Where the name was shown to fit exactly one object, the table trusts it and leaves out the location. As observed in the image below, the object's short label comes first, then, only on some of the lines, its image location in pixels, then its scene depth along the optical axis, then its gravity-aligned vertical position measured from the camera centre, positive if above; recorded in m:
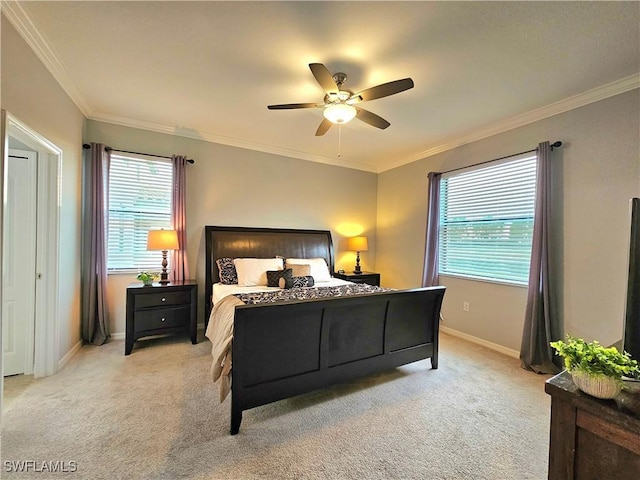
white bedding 3.17 -0.69
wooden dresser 0.88 -0.65
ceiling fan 2.03 +1.14
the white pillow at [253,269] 3.64 -0.49
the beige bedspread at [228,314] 2.01 -0.75
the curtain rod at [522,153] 2.93 +1.03
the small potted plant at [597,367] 0.94 -0.44
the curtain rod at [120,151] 3.28 +1.00
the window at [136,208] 3.55 +0.30
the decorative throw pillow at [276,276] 3.55 -0.54
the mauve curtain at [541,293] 2.89 -0.55
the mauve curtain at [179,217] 3.71 +0.19
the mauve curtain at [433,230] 4.19 +0.13
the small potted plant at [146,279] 3.34 -0.60
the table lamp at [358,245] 4.90 -0.16
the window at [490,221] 3.25 +0.25
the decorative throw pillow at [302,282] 3.58 -0.62
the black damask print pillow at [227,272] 3.71 -0.54
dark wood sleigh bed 1.93 -0.88
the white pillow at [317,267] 4.01 -0.49
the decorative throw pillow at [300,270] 3.77 -0.49
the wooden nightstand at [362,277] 4.61 -0.70
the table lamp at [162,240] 3.32 -0.12
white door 2.50 -0.34
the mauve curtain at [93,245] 3.28 -0.20
